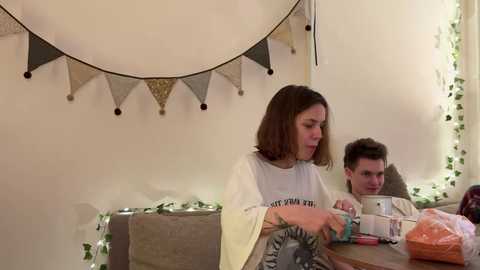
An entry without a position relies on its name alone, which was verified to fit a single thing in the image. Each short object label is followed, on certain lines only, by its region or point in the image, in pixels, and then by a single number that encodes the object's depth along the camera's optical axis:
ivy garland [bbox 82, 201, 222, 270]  2.07
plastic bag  0.92
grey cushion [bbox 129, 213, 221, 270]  1.85
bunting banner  2.08
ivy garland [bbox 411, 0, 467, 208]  2.82
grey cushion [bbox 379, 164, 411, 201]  2.43
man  2.00
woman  1.20
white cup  1.24
